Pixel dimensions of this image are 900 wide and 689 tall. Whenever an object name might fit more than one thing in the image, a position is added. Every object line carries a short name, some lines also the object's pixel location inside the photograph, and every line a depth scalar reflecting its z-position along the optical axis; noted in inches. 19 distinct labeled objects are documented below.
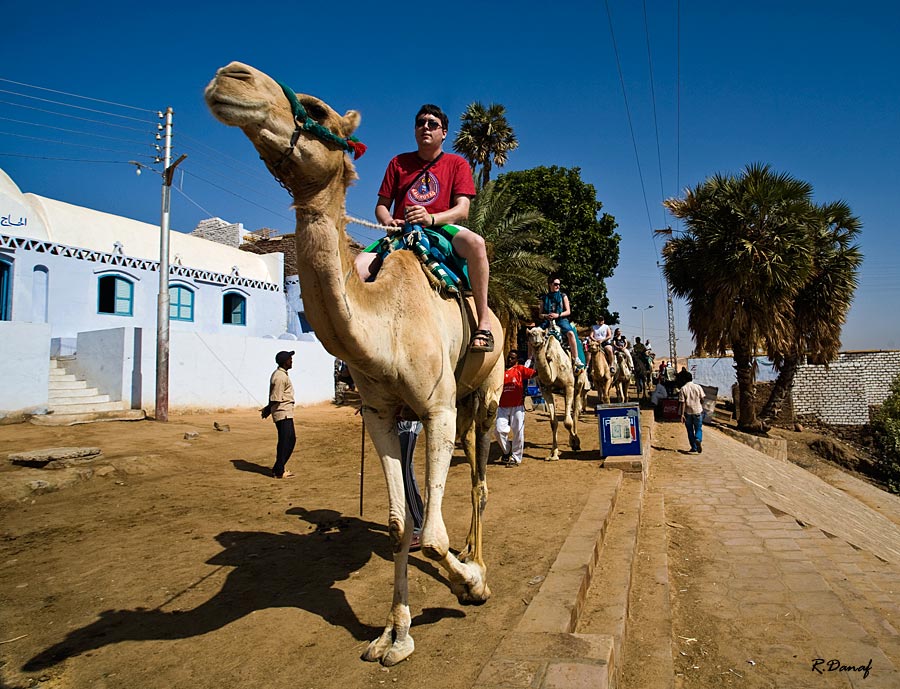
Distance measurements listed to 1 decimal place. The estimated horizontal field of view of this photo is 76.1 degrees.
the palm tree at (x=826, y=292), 824.9
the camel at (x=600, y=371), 724.0
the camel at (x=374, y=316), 104.1
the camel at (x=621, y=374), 885.2
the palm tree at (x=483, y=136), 1132.5
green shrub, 791.7
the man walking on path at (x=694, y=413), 496.7
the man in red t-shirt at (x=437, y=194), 163.6
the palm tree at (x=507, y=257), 813.9
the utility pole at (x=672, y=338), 1919.5
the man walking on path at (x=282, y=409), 366.9
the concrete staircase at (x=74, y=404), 543.3
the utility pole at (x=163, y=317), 611.5
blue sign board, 366.6
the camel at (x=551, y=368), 452.1
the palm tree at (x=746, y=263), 727.7
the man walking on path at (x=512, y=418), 393.7
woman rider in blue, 484.1
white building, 633.6
